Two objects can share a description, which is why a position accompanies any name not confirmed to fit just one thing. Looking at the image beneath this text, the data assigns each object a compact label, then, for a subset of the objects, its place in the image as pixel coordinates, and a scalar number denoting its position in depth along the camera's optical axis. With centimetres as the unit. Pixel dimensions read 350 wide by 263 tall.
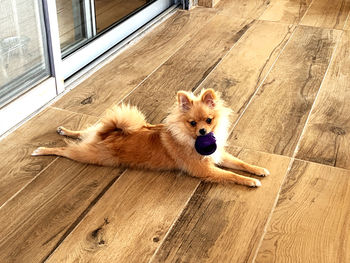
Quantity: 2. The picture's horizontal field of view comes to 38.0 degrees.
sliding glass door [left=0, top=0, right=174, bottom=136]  214
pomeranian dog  179
